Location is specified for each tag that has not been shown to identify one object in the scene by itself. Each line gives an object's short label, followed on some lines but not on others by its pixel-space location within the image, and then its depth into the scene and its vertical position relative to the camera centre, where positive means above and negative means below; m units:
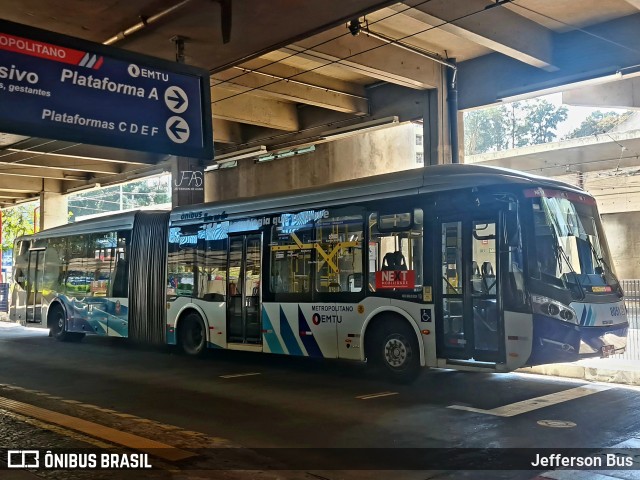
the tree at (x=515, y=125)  43.78 +10.37
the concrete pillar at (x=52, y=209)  33.03 +3.57
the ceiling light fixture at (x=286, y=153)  21.98 +4.36
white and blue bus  9.23 -0.04
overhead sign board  7.38 +2.30
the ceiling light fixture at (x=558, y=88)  14.14 +4.50
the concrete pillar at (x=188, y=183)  19.78 +2.92
